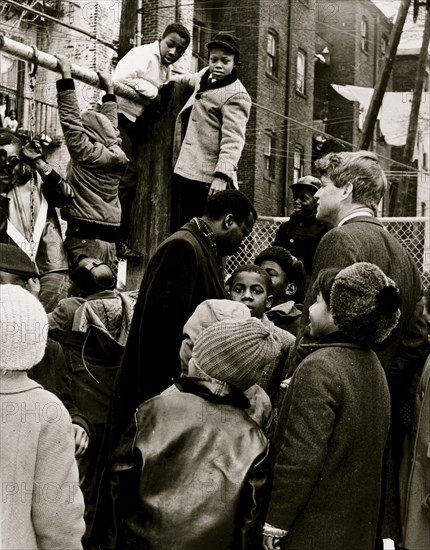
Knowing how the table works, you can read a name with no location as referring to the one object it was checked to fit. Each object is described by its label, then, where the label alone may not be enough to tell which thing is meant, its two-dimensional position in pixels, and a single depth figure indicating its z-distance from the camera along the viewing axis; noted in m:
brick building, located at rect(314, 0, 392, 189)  38.75
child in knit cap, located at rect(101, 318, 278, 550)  3.67
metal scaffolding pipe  6.08
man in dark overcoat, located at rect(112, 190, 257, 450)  4.82
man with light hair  4.64
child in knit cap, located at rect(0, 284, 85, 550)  3.16
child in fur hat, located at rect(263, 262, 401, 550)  3.82
